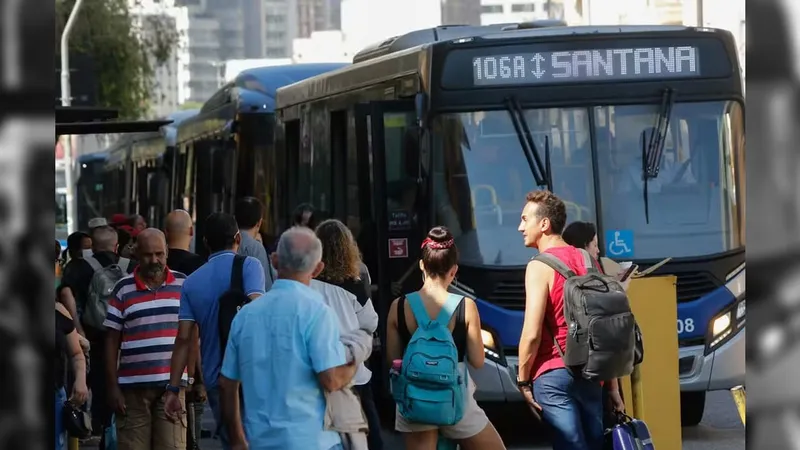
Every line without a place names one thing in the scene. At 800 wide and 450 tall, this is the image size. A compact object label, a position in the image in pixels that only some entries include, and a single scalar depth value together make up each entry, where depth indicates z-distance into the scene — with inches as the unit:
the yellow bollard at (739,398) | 532.8
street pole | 1348.9
